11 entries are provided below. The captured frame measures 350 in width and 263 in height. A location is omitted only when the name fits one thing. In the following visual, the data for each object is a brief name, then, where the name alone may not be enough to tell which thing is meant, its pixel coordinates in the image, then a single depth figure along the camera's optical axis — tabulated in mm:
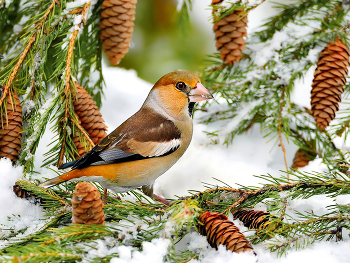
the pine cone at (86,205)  2937
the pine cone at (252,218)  3418
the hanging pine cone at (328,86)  5133
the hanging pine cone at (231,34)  5559
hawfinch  4230
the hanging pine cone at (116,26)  5254
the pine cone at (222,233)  2930
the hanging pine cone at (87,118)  4734
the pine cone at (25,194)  4121
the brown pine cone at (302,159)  6145
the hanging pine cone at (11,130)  4473
